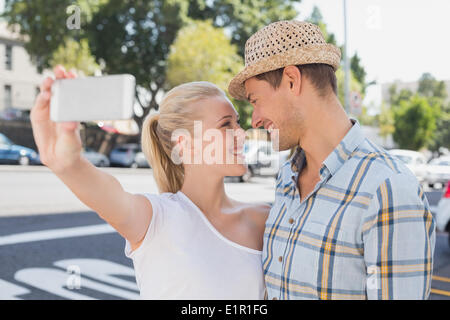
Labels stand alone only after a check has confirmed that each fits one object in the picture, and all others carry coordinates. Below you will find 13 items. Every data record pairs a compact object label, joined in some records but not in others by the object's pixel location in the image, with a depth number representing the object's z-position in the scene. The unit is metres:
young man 1.16
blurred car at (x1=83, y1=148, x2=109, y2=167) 20.00
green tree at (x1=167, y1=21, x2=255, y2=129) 16.91
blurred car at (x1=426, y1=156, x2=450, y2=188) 15.49
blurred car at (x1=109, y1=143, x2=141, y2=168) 20.77
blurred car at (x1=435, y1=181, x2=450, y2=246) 5.62
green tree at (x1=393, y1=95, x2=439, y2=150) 35.22
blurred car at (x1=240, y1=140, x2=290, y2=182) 13.40
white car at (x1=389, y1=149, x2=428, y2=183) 14.69
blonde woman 1.09
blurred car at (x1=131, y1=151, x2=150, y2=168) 20.69
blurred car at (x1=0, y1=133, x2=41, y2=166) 17.40
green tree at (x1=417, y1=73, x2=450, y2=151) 36.19
